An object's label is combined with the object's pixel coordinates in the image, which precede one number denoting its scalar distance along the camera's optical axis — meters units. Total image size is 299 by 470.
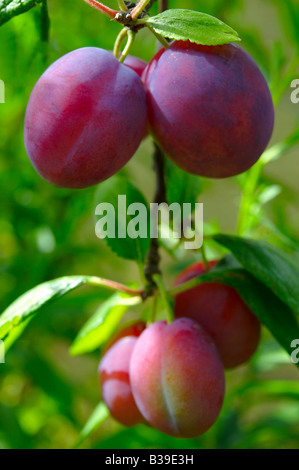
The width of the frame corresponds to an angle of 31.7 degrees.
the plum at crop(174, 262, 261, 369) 0.47
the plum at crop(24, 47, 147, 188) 0.33
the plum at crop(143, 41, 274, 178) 0.33
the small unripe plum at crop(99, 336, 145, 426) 0.47
